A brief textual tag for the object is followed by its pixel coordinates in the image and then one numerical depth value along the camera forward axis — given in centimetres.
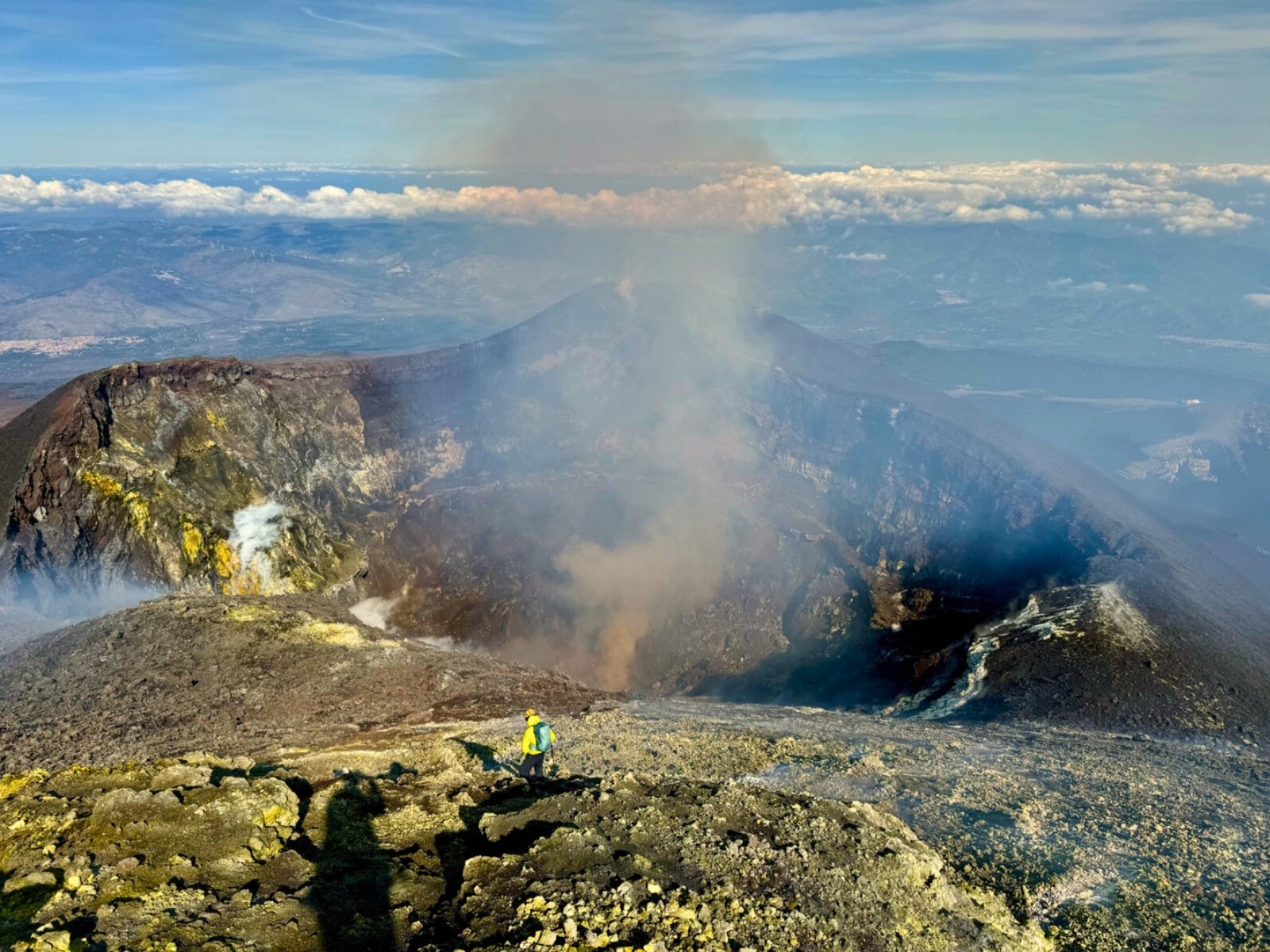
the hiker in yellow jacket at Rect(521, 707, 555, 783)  2294
